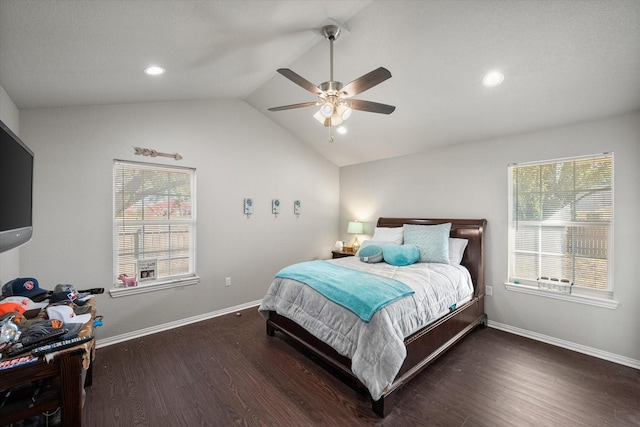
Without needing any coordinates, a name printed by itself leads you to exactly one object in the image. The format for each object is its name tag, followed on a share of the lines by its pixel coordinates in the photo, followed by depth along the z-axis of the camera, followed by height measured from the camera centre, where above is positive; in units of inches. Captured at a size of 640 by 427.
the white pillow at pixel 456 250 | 132.9 -17.9
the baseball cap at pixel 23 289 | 73.4 -21.1
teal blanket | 81.7 -25.0
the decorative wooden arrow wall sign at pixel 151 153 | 120.8 +27.1
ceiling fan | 77.5 +35.5
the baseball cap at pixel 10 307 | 60.6 -21.7
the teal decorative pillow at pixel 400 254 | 129.8 -19.6
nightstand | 180.7 -27.0
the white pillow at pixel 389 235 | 151.5 -12.2
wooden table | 46.1 -32.4
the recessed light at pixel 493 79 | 96.2 +48.6
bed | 75.2 -38.7
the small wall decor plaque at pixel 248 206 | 155.9 +3.9
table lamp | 185.0 -10.0
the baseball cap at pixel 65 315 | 61.9 -23.5
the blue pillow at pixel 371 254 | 135.9 -20.6
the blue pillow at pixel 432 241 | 130.6 -13.6
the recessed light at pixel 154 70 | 88.1 +46.9
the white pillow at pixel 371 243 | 142.3 -15.8
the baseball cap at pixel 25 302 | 65.5 -22.3
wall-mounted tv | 54.1 +4.8
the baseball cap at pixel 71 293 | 77.9 -23.3
